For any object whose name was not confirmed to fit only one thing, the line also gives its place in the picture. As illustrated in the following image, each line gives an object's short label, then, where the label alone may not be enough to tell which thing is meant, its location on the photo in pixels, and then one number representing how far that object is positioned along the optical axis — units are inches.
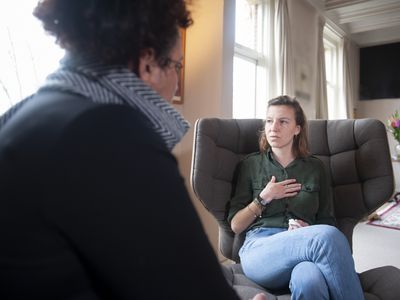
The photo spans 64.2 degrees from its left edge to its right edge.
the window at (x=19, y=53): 62.4
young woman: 41.2
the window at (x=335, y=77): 204.1
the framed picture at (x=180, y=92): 95.0
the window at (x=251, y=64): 128.7
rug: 133.8
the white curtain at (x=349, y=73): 203.5
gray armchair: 58.0
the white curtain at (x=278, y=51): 130.0
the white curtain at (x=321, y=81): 163.6
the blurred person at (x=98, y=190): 14.8
